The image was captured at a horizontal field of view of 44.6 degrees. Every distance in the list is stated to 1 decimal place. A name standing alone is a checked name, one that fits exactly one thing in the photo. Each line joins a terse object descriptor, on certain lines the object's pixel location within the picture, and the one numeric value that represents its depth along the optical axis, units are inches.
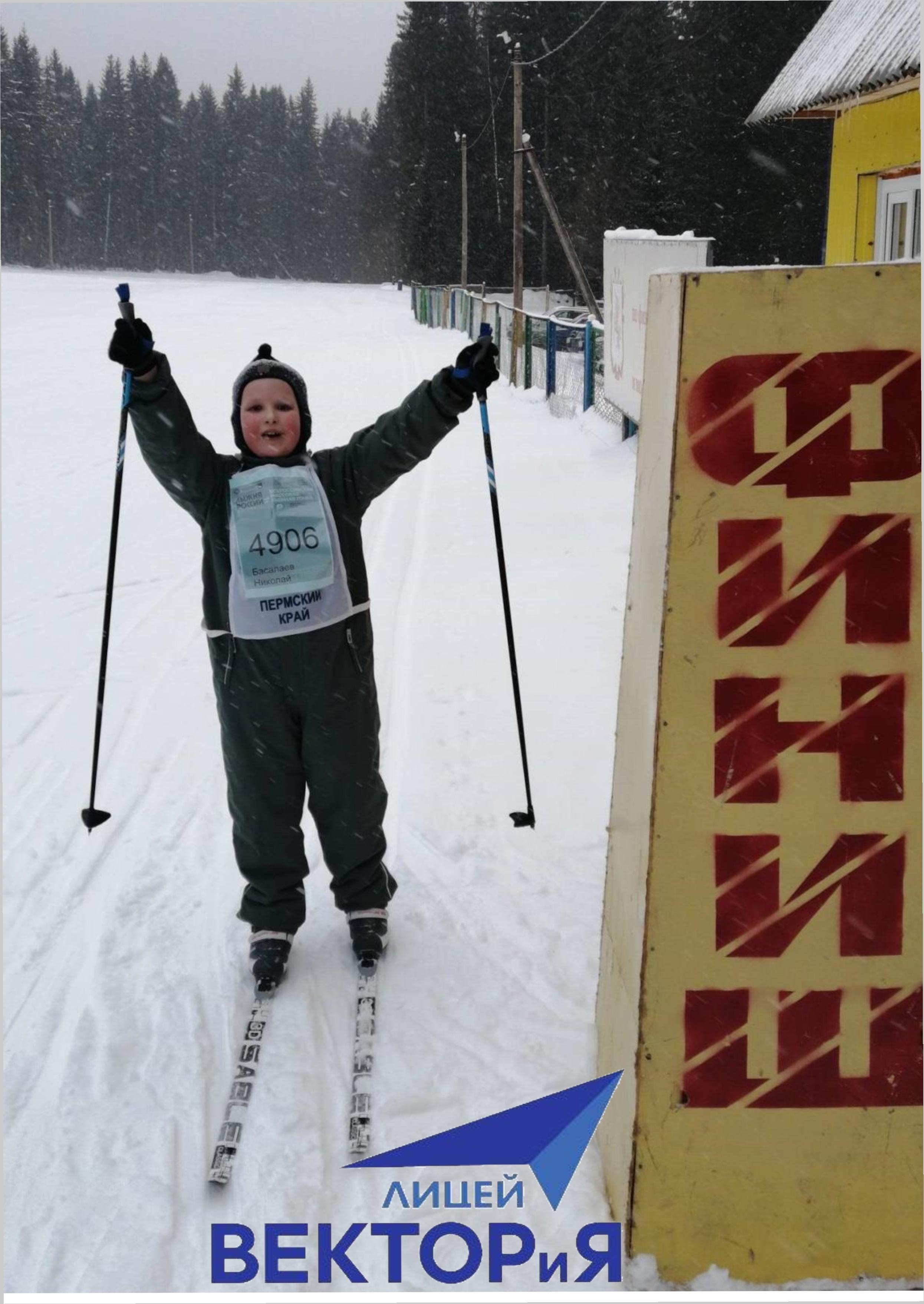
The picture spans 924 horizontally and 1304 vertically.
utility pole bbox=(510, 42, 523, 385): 892.6
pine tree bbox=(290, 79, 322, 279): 4055.1
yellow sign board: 76.8
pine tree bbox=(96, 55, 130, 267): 3599.9
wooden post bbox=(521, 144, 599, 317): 767.7
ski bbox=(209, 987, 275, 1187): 103.7
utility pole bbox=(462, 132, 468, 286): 1782.7
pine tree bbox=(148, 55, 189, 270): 3757.4
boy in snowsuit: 118.5
